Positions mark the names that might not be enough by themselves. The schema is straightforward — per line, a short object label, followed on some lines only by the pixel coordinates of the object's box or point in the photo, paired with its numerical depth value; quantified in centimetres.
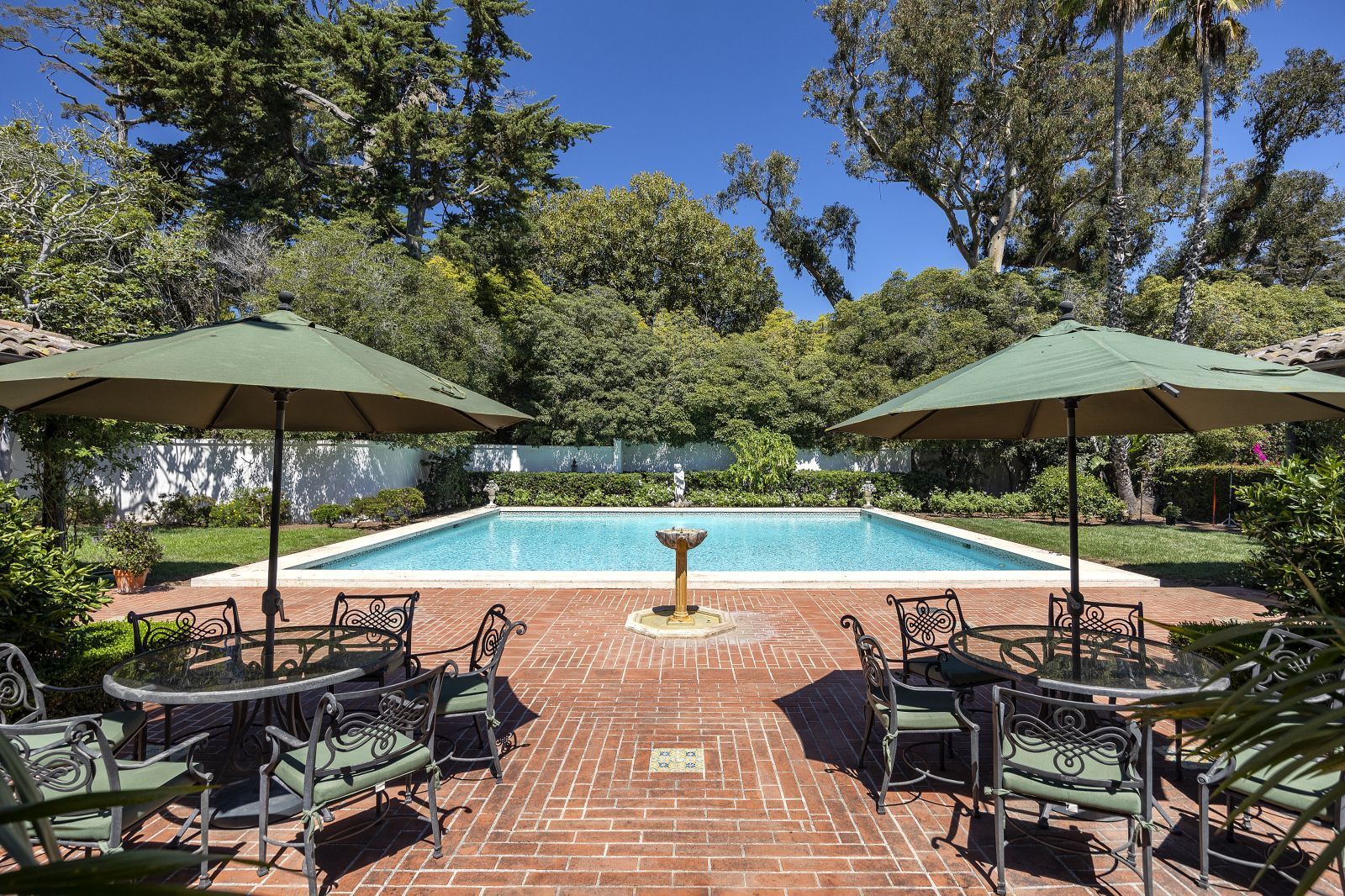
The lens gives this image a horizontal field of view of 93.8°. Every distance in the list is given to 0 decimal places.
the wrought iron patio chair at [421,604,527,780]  395
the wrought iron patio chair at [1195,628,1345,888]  288
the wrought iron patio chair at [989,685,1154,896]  291
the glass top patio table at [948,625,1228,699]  353
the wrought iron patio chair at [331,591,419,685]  466
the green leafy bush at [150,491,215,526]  1520
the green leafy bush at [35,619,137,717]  427
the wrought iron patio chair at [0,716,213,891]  265
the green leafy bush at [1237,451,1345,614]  510
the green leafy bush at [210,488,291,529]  1542
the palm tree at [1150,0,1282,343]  1474
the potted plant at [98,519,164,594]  862
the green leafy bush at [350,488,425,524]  1666
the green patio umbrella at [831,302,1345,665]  299
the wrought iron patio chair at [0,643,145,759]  339
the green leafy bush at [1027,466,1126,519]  1706
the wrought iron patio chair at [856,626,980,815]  359
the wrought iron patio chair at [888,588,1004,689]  440
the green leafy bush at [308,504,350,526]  1612
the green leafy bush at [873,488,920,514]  2002
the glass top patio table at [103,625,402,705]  331
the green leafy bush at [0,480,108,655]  448
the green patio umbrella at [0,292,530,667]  291
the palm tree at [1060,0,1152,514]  1530
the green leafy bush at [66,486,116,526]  859
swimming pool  1234
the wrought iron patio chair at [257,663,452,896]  296
